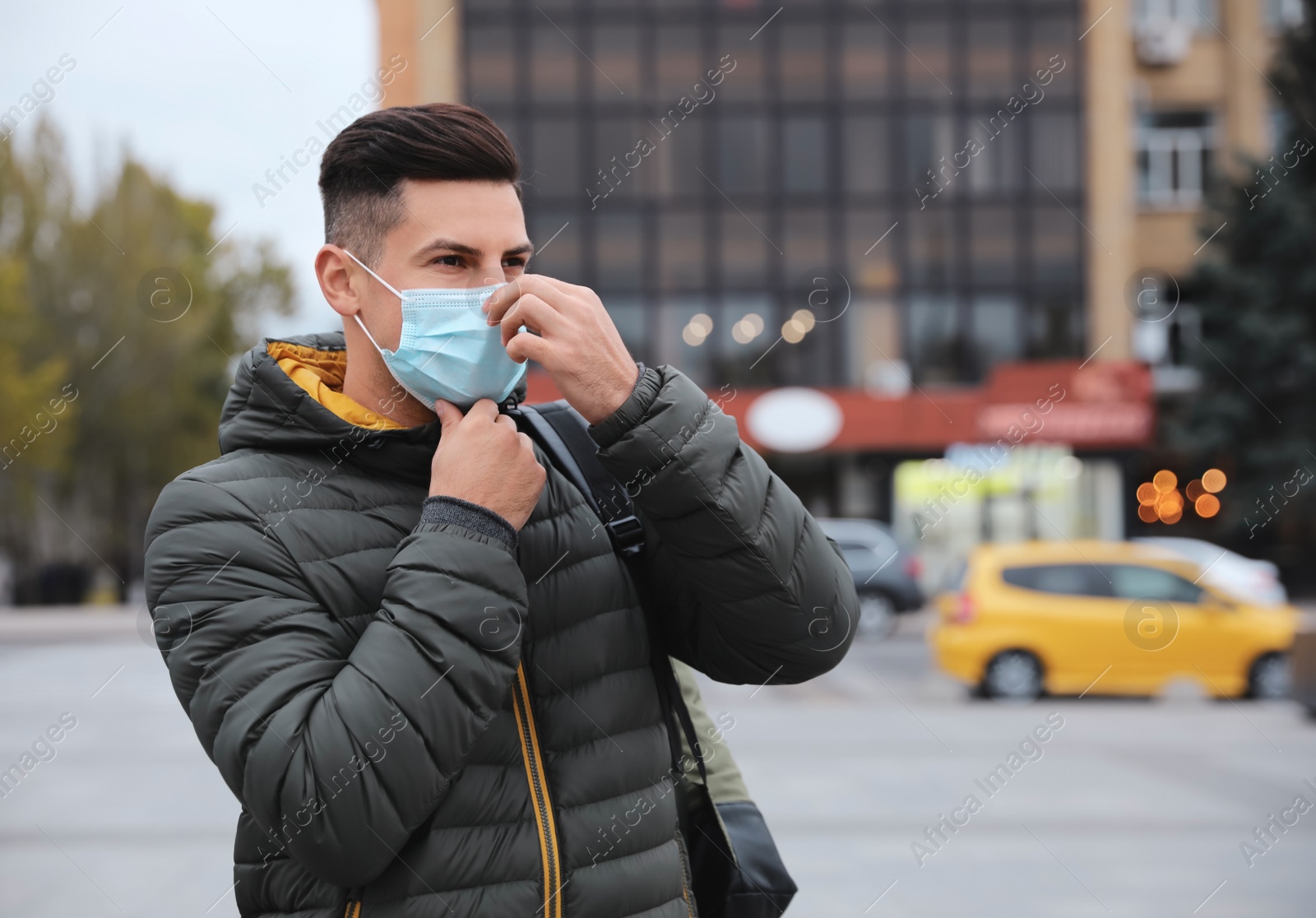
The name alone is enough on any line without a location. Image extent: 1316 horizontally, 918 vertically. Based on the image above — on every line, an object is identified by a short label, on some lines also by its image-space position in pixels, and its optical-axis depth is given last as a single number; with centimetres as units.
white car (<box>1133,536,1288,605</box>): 1753
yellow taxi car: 1297
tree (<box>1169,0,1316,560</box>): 2555
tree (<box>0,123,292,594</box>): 3073
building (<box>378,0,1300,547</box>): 2828
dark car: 2092
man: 159
